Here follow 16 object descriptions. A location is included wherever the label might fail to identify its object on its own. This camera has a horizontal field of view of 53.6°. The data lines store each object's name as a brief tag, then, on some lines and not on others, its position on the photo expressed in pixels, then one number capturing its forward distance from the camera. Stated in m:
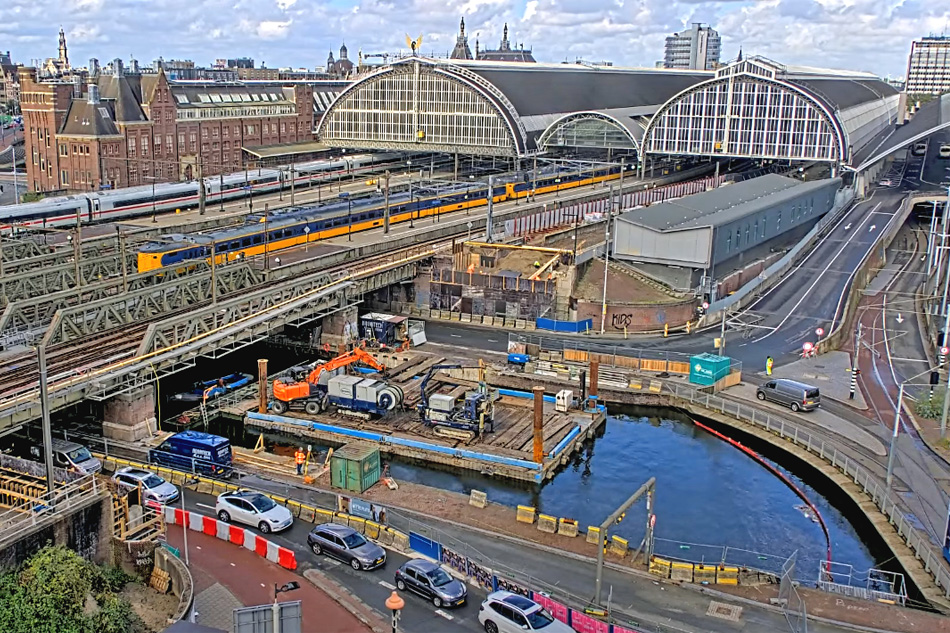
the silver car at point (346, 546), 30.12
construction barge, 42.50
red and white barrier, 30.19
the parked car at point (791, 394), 47.12
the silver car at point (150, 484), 34.59
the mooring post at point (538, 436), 41.26
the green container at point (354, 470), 38.06
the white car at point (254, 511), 32.75
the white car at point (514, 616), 25.95
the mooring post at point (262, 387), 47.22
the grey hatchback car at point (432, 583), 27.88
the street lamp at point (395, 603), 22.00
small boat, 50.56
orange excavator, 48.12
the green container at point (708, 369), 50.69
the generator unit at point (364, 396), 47.19
